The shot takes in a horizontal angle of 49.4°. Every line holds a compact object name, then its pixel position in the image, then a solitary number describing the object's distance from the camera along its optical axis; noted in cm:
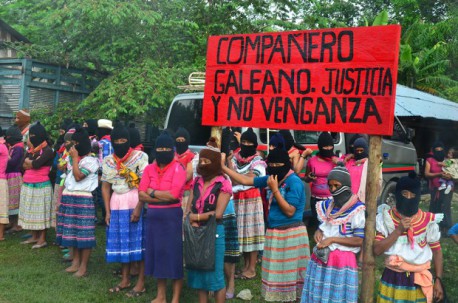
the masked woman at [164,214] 499
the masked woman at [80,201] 617
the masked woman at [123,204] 566
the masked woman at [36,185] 729
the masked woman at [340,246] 393
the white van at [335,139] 833
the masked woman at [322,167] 647
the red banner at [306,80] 394
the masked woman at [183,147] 632
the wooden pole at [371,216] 400
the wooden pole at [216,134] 500
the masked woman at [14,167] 801
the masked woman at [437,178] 869
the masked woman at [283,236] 459
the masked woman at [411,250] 375
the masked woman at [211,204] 459
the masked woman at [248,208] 597
